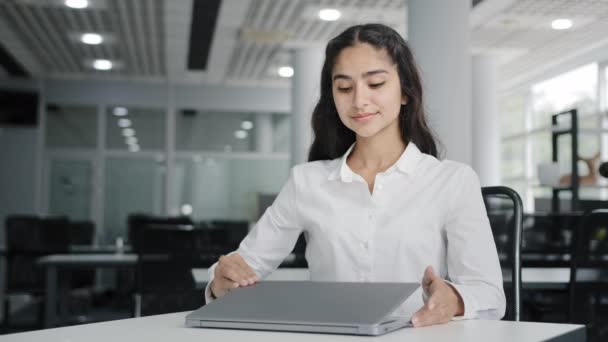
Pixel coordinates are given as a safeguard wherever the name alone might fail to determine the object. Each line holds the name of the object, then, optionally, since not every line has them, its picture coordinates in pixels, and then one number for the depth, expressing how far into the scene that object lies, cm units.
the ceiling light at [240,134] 1175
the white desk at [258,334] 105
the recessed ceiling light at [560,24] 637
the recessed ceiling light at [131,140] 1141
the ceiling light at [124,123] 1141
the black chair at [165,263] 424
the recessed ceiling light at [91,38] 835
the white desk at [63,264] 479
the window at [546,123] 634
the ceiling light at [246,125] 1179
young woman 151
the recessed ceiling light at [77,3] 701
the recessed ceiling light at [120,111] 1134
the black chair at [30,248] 619
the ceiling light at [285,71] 1023
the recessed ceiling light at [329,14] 730
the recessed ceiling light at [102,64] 982
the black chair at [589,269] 292
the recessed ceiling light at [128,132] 1141
